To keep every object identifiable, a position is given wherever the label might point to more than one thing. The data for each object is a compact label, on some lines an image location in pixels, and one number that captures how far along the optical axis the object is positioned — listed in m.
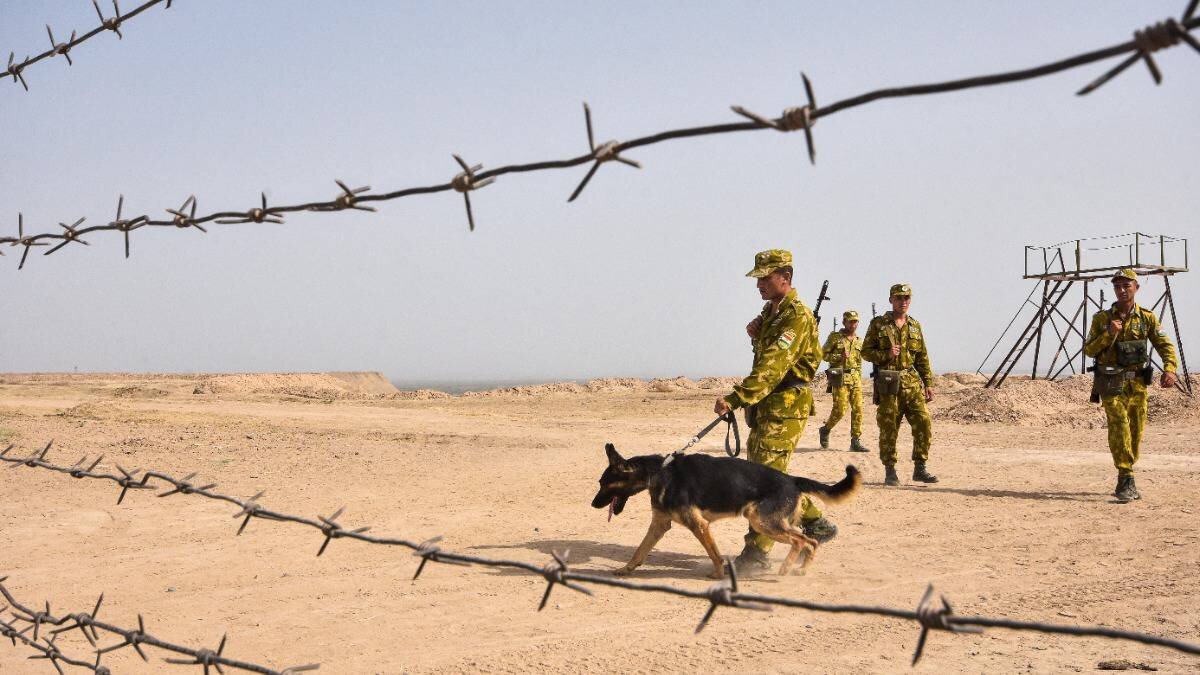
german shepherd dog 6.10
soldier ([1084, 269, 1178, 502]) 9.08
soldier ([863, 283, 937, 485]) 10.66
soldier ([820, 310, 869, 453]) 14.34
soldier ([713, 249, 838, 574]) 6.38
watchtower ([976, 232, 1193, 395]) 26.69
